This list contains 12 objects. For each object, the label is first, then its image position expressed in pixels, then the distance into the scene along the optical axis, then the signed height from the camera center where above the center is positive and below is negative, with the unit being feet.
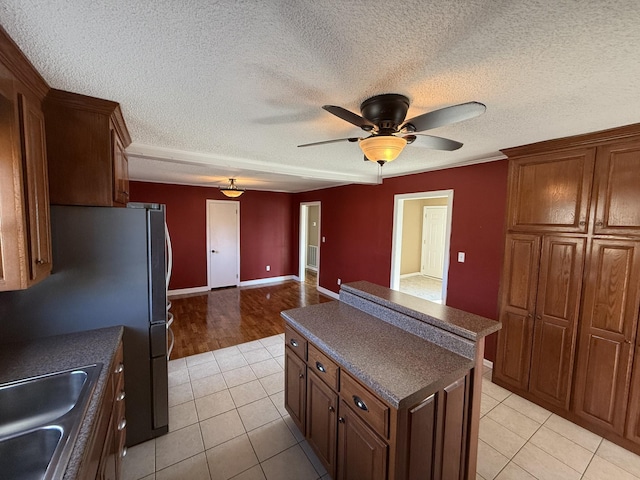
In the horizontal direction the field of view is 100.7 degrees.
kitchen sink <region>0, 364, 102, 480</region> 3.12 -2.74
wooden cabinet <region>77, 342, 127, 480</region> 3.19 -3.23
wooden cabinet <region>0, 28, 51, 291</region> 3.66 +0.57
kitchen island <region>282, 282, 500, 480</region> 3.87 -2.72
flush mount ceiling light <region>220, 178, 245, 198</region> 15.05 +1.68
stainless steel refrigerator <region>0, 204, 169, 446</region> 5.14 -1.63
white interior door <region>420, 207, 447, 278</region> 22.53 -1.37
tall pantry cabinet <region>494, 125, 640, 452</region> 6.19 -1.38
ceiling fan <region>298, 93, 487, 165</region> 4.40 +1.77
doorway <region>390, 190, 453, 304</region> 22.09 -1.73
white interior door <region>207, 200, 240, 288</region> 18.88 -1.66
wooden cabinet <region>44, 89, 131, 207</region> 5.03 +1.33
